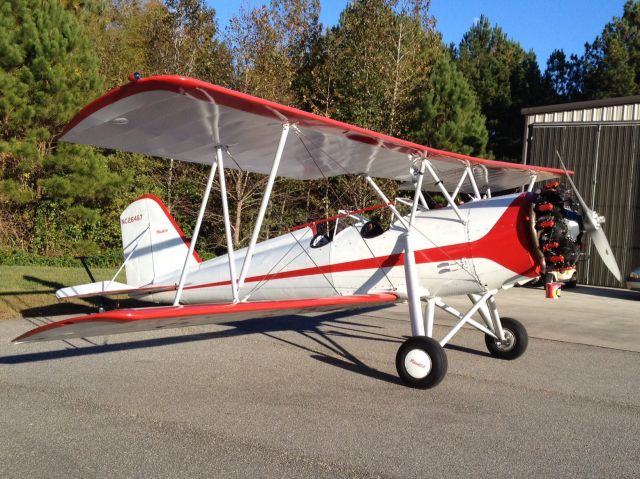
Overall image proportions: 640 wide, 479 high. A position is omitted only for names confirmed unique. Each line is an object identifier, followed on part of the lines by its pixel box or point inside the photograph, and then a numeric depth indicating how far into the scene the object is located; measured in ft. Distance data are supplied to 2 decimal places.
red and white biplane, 17.19
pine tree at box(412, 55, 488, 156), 72.43
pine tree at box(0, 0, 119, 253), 58.75
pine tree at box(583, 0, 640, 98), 107.55
